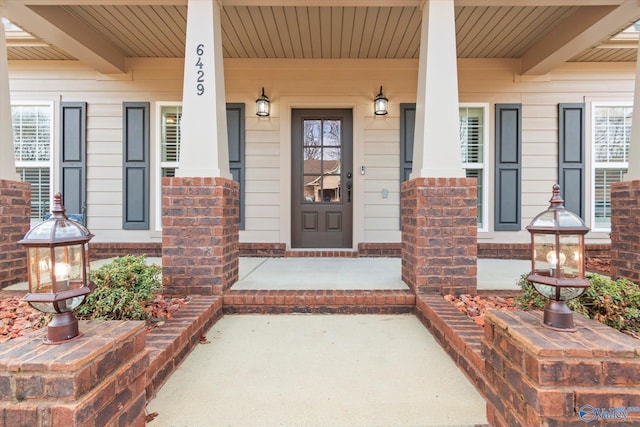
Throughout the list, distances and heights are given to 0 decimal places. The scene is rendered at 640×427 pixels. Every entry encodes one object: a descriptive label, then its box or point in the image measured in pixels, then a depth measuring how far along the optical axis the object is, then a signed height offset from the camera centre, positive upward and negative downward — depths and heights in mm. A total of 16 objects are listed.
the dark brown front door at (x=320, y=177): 4871 +419
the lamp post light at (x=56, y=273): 1092 -225
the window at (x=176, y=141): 4758 +922
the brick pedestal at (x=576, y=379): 996 -521
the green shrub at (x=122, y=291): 1938 -516
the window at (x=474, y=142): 4828 +924
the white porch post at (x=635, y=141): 2910 +565
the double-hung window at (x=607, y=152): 4809 +774
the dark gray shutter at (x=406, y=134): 4742 +1013
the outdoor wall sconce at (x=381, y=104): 4617 +1395
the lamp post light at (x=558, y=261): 1185 -208
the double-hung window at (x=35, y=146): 4754 +834
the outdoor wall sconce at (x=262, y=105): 4641 +1385
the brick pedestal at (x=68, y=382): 936 -516
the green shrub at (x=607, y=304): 1909 -557
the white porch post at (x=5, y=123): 3006 +739
